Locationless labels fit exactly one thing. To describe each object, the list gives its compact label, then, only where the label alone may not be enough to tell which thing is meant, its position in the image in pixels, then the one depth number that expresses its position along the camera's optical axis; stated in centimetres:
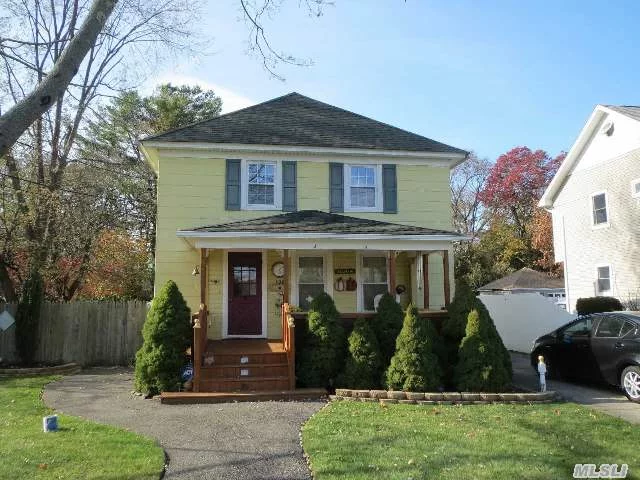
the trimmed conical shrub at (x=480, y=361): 903
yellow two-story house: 1278
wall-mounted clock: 1307
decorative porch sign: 1330
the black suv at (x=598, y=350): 869
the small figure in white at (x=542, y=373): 902
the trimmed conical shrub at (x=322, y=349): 973
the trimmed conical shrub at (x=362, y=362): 938
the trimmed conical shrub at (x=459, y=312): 998
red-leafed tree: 3762
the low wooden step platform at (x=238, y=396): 896
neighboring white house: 1823
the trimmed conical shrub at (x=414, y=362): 898
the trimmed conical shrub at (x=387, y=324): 1000
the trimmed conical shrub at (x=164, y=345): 945
